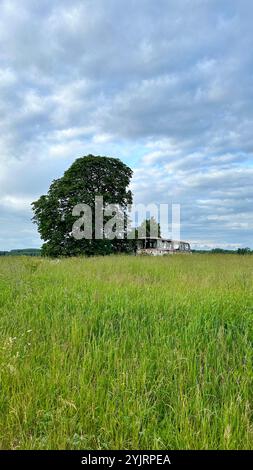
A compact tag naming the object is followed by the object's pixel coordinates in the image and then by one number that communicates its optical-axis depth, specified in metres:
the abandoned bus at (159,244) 33.82
